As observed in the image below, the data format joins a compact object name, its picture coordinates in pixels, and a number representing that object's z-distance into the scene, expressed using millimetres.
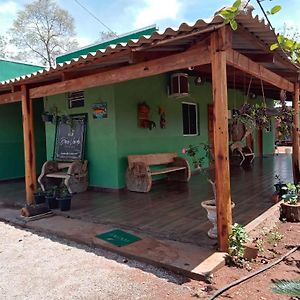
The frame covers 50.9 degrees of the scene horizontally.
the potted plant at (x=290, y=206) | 4523
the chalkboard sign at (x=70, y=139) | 7009
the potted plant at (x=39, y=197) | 5516
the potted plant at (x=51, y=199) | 5363
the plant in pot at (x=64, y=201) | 5183
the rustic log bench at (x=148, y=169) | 6406
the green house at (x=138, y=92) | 3527
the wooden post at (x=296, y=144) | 6410
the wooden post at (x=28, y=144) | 5547
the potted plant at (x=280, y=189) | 5359
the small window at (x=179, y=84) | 7387
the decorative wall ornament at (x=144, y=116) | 6945
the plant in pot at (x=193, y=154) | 3917
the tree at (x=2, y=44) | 23812
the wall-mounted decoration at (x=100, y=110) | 6590
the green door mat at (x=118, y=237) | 3726
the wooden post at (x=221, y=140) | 3225
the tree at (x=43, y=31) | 22484
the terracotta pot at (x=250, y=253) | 3268
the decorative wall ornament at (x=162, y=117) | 7521
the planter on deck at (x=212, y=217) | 3637
